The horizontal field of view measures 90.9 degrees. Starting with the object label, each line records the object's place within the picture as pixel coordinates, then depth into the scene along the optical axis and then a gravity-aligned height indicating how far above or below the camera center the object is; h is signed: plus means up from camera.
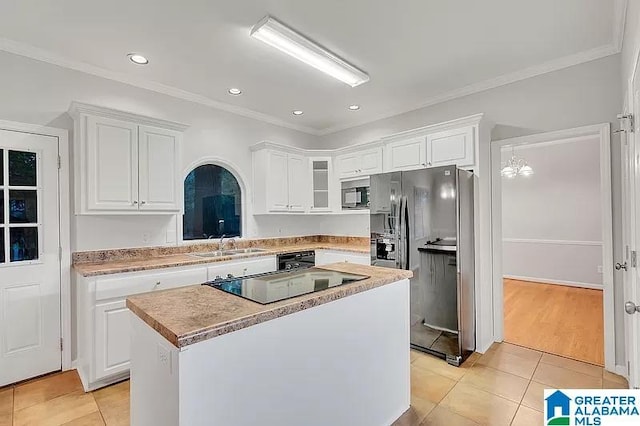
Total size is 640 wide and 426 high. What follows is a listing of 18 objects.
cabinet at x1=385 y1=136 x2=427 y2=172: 3.52 +0.69
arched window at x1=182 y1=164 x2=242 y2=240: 3.79 +0.15
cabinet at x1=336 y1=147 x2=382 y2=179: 4.13 +0.70
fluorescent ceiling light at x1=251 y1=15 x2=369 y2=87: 2.32 +1.36
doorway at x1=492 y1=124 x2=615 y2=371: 3.35 -0.62
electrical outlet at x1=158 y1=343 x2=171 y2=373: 1.16 -0.54
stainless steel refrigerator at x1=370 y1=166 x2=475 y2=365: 2.92 -0.37
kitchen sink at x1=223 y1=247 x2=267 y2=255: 3.83 -0.45
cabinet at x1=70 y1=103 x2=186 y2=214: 2.70 +0.50
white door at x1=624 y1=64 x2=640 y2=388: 1.61 -0.09
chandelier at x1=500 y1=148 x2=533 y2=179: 4.93 +0.77
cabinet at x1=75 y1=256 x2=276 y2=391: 2.45 -0.84
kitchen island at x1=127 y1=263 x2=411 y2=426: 1.15 -0.64
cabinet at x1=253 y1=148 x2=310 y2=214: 4.22 +0.45
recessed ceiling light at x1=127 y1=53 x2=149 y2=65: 2.77 +1.41
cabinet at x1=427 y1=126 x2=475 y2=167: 3.14 +0.67
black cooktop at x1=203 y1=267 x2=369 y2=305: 1.59 -0.40
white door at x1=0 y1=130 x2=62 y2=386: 2.54 -0.33
